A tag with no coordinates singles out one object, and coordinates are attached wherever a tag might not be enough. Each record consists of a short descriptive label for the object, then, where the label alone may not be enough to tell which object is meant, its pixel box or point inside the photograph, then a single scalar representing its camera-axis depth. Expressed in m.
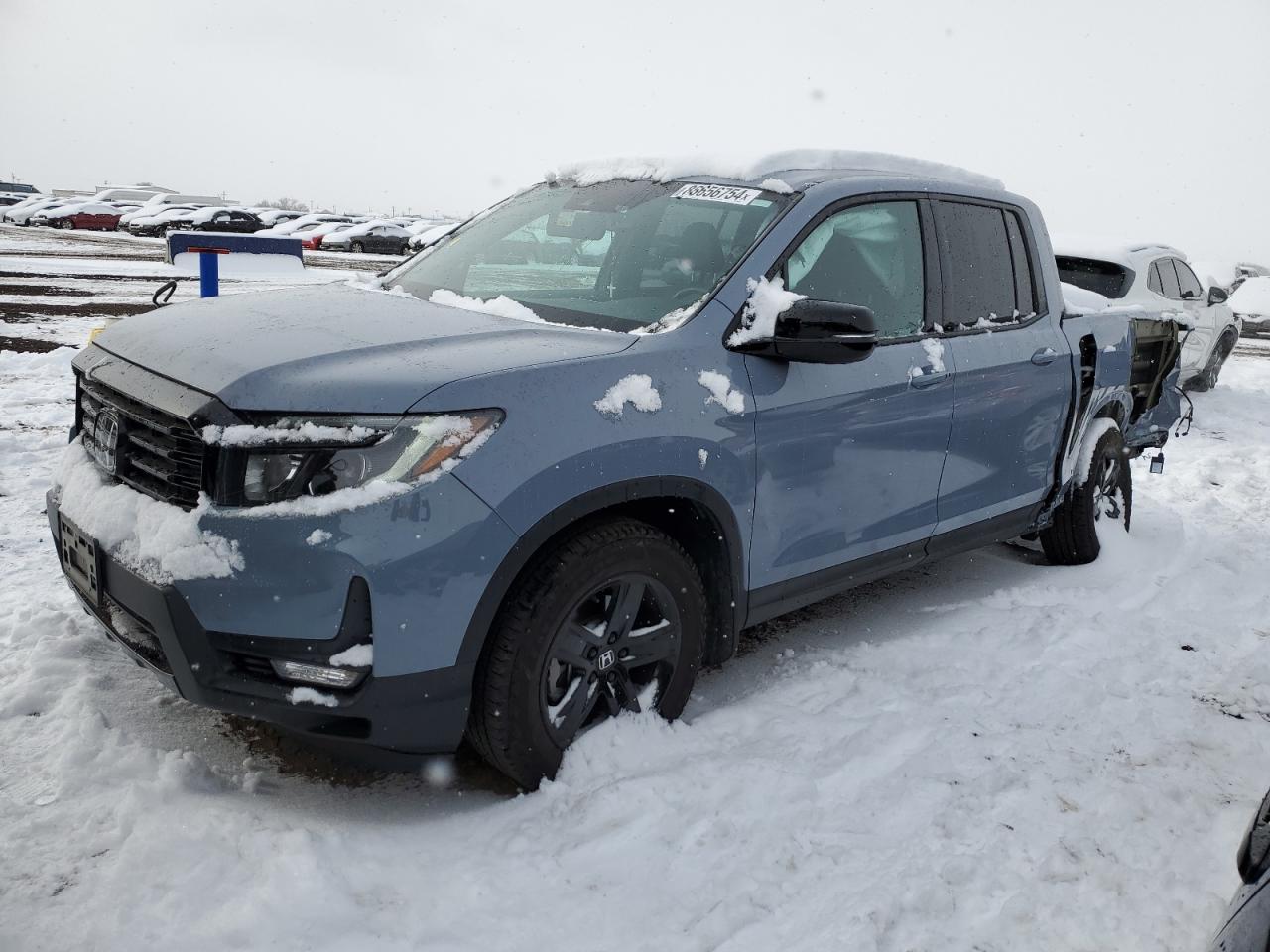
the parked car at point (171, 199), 57.15
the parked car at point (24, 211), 44.06
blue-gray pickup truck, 2.45
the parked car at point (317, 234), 40.16
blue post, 8.41
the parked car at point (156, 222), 40.84
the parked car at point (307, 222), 42.55
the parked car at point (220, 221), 39.19
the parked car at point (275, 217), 48.28
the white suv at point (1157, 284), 9.85
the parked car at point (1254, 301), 24.86
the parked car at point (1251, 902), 1.70
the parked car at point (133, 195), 62.96
